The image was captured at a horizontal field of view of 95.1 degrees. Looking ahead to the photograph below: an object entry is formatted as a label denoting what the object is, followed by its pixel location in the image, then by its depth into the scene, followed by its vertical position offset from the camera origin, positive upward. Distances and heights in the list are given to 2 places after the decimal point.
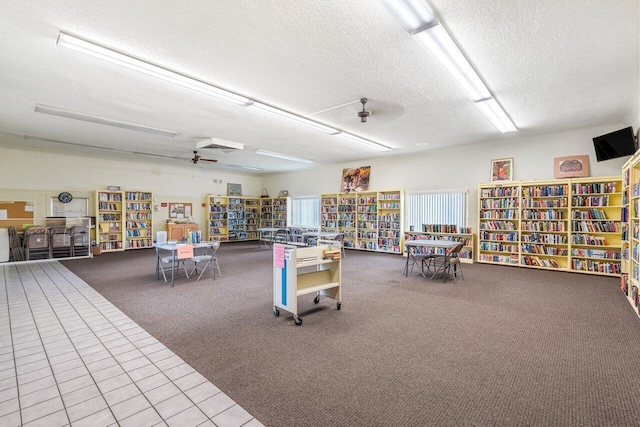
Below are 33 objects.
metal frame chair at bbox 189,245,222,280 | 5.89 -1.24
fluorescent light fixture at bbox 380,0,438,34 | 2.48 +1.79
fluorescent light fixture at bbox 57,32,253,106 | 3.11 +1.85
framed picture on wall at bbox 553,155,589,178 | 6.59 +1.05
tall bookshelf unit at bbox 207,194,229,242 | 12.66 -0.14
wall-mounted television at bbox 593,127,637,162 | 5.55 +1.33
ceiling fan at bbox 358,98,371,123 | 4.79 +1.67
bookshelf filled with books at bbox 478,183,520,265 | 7.29 -0.28
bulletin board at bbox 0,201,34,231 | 8.40 +0.08
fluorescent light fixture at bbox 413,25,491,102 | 2.98 +1.83
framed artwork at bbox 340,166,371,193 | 10.47 +1.28
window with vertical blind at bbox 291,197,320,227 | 12.29 +0.13
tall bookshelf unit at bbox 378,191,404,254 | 9.45 -0.22
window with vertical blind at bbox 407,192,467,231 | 8.36 +0.13
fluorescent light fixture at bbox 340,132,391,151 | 6.98 +1.89
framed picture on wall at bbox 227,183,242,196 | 13.63 +1.21
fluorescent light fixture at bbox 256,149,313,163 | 8.80 +1.90
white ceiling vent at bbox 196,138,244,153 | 7.28 +1.81
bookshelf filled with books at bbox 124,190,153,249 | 10.53 -0.13
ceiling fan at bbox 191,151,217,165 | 8.72 +1.80
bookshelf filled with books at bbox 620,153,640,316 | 4.05 -0.25
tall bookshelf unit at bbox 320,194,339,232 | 11.26 +0.08
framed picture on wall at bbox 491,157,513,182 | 7.49 +1.12
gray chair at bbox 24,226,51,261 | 8.02 -0.73
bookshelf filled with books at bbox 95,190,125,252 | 9.89 -0.17
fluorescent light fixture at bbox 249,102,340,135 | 5.09 +1.87
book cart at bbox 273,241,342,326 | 3.74 -0.86
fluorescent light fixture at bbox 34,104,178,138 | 5.15 +1.88
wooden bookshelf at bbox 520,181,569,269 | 6.69 -0.30
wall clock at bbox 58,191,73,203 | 9.27 +0.62
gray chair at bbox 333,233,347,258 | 8.88 -0.75
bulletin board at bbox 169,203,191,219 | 11.89 +0.22
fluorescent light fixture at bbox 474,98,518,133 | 4.92 +1.84
